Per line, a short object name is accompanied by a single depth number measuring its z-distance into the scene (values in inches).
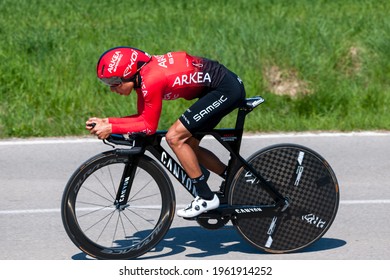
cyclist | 542.3
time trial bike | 558.9
